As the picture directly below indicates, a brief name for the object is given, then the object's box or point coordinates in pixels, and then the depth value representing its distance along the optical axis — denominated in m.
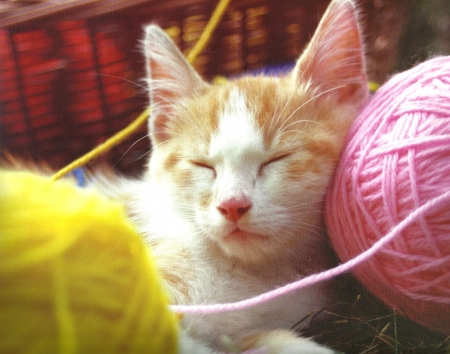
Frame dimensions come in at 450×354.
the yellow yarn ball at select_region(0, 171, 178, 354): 0.24
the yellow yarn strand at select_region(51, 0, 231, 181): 0.29
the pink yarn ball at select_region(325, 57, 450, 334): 0.26
